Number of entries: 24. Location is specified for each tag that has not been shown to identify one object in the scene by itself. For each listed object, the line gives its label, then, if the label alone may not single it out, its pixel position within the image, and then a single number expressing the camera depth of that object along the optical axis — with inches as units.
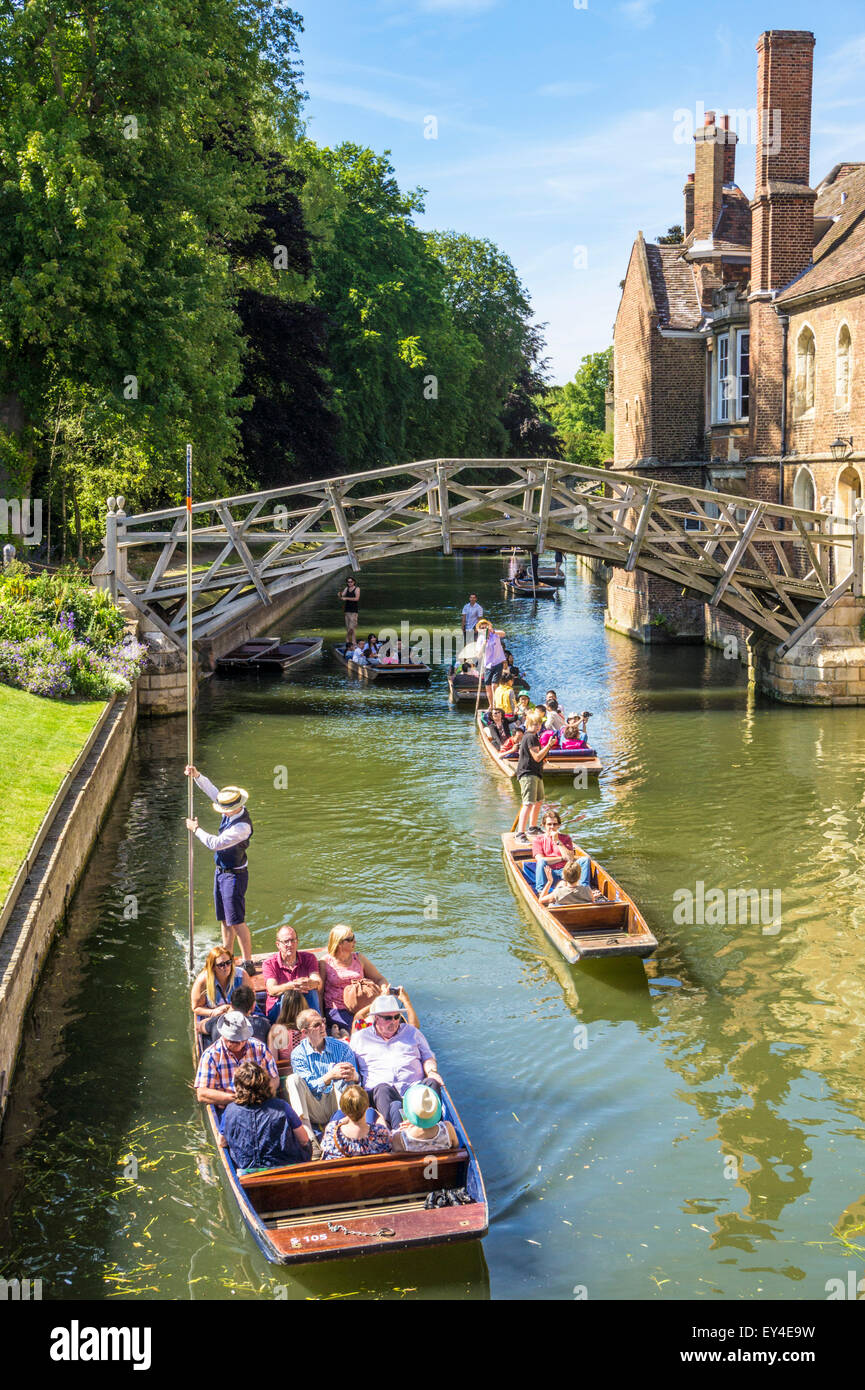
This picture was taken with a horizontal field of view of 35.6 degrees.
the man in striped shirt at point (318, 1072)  329.4
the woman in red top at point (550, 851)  514.6
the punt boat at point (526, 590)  1769.2
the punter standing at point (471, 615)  1140.5
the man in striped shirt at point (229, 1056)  341.4
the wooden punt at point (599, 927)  449.7
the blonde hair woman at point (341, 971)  387.5
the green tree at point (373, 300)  1850.4
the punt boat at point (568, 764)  732.7
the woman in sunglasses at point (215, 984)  387.5
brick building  1013.2
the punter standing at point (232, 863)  449.7
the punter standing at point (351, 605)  1221.1
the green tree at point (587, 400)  3779.5
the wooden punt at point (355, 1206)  284.7
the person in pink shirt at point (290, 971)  387.2
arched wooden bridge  943.7
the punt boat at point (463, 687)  960.3
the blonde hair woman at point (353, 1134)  310.0
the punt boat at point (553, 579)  1924.2
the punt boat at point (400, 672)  1069.1
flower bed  730.2
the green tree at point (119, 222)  935.0
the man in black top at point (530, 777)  585.3
